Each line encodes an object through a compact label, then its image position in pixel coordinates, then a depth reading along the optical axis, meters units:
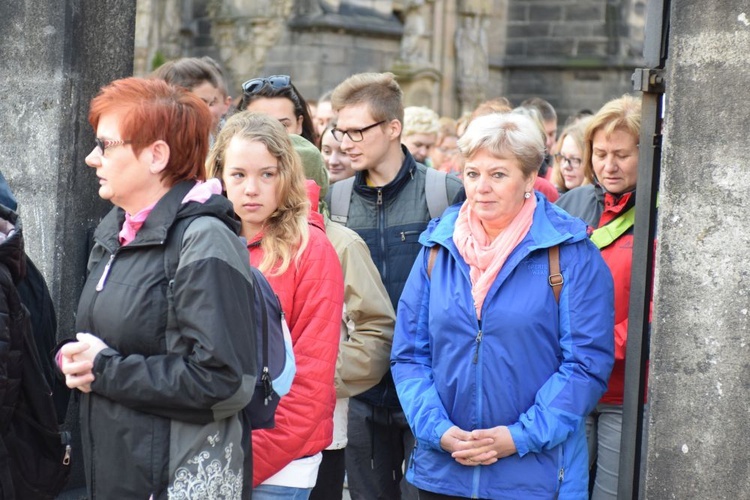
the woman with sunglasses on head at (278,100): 10.35
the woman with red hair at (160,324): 5.60
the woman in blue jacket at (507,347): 7.23
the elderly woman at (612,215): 8.17
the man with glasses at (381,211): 9.18
